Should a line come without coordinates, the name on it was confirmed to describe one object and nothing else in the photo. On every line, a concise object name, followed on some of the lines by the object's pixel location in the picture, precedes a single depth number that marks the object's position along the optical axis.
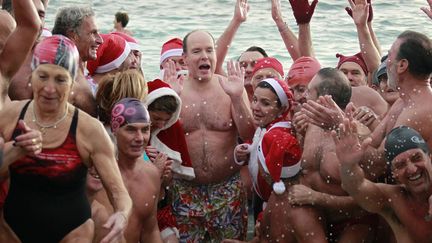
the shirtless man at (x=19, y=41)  9.50
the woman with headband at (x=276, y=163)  10.57
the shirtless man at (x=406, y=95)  9.99
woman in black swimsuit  8.61
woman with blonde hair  10.32
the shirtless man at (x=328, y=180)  10.44
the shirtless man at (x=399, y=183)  9.47
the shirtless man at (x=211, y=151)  11.86
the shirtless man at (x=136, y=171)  10.03
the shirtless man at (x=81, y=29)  11.45
